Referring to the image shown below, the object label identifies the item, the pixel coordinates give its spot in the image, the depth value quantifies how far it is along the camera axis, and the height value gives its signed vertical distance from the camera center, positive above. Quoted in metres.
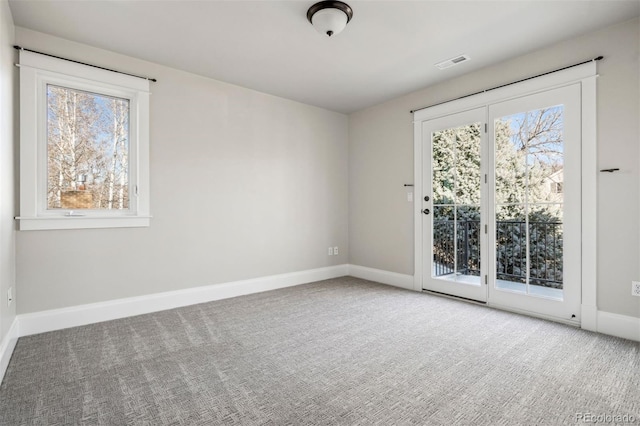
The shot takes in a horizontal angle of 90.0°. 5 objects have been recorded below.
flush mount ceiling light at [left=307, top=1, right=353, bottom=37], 2.34 +1.45
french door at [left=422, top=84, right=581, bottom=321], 2.90 +0.06
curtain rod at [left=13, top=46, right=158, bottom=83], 2.67 +1.35
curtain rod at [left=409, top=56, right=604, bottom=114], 2.74 +1.28
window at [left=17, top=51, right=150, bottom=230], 2.72 +0.59
